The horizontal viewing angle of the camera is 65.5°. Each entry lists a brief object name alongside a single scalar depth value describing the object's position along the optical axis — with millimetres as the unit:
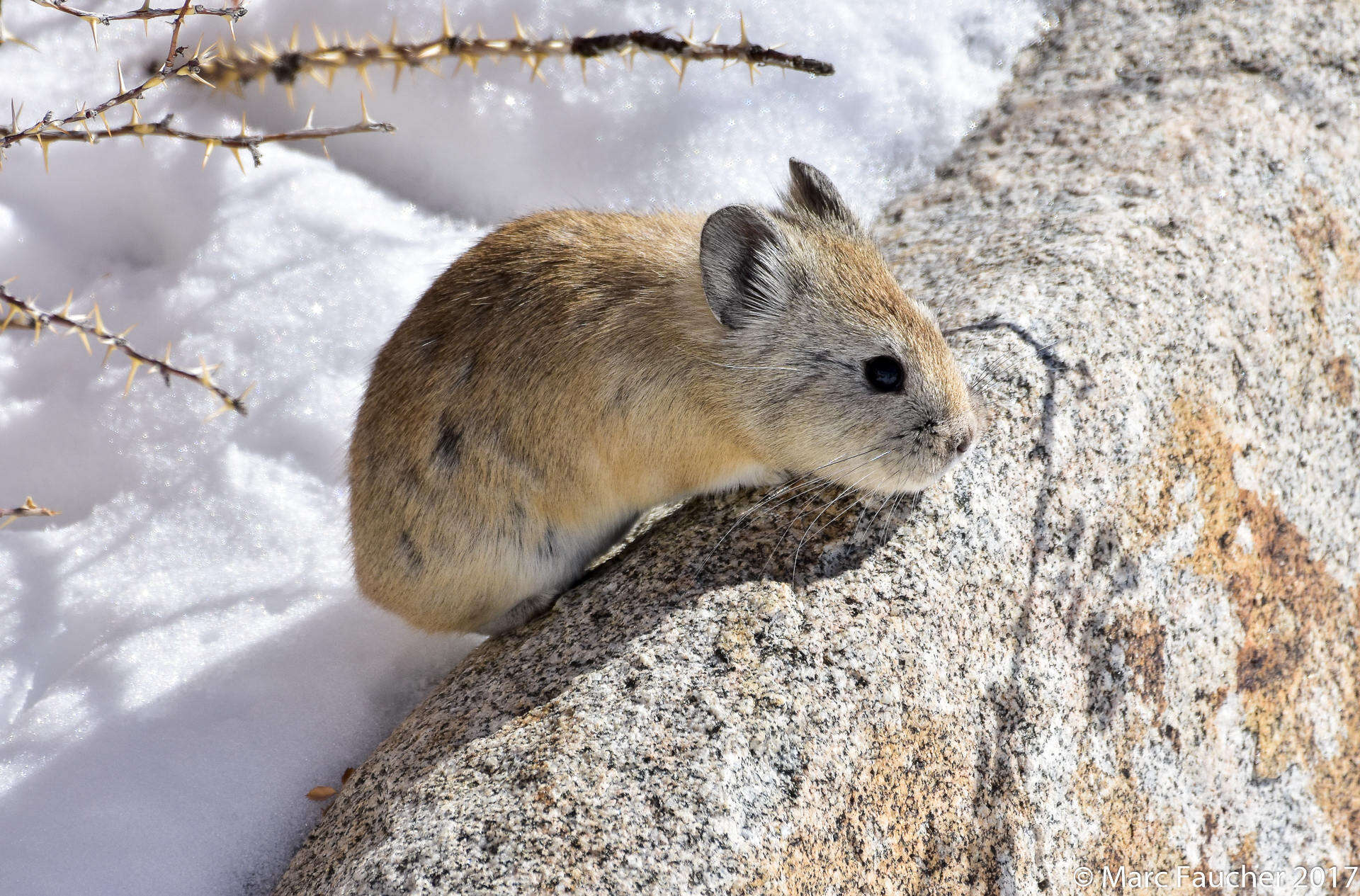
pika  4516
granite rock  3494
